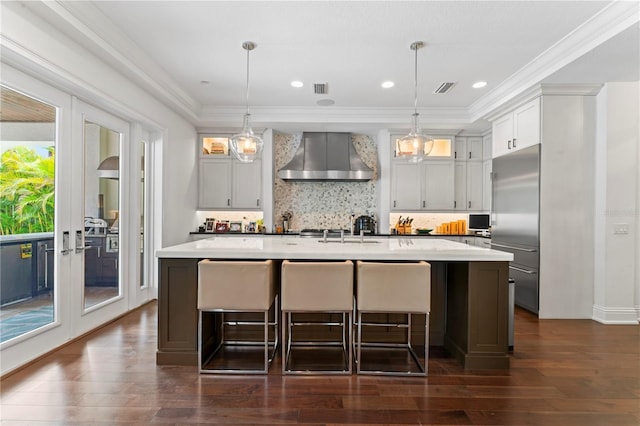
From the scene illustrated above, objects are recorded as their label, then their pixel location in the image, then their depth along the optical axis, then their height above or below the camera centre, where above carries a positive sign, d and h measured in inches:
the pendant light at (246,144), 128.7 +24.5
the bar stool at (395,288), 98.0 -21.8
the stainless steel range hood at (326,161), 228.7 +33.1
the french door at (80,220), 106.1 -4.3
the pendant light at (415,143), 130.0 +25.5
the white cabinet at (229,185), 234.5 +16.8
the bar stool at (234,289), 98.9 -22.4
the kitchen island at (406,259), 103.0 -23.9
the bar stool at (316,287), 98.4 -21.7
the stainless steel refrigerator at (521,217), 160.4 -2.6
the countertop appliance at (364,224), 235.8 -9.0
